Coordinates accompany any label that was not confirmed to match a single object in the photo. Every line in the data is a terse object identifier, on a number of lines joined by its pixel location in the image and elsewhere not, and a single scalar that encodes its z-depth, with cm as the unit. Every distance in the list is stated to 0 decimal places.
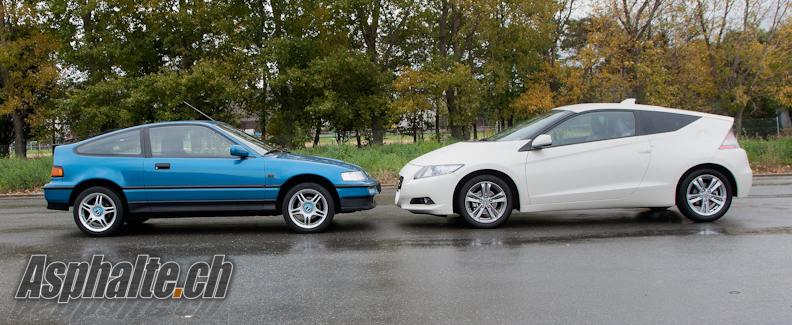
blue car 672
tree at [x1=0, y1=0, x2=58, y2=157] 2773
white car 679
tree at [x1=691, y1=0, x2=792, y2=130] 3050
